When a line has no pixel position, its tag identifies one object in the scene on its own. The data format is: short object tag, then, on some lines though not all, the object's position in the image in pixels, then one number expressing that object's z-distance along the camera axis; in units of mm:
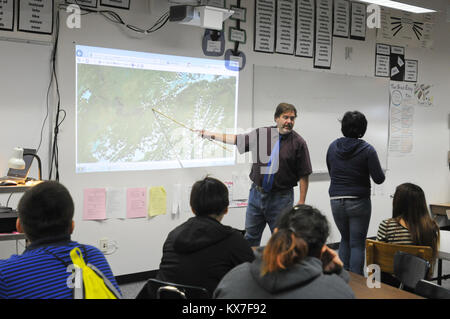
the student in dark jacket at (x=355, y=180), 3494
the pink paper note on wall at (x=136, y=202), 3881
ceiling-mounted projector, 3660
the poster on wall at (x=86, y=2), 3498
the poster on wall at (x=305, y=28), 4755
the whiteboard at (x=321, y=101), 4570
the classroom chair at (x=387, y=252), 2549
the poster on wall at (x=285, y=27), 4598
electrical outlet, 3756
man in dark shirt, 3643
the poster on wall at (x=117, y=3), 3627
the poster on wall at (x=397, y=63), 5586
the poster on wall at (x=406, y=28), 5488
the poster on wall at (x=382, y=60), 5445
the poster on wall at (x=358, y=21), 5172
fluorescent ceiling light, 4180
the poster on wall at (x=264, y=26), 4443
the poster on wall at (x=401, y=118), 5633
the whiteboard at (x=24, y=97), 3295
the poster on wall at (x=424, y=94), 5895
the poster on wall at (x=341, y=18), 5031
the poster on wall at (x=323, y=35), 4905
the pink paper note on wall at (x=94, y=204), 3684
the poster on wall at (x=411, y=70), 5746
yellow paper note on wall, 3979
